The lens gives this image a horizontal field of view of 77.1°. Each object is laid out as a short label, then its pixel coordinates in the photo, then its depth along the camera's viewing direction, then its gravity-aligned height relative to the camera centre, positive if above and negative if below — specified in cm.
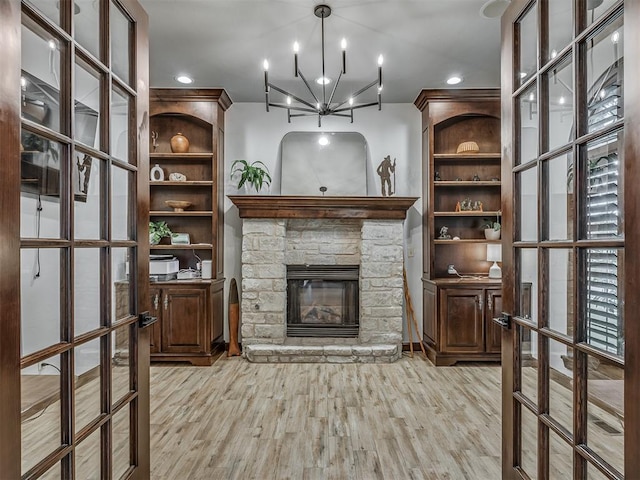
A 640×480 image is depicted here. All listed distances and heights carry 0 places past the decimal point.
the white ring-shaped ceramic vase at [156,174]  442 +74
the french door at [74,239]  100 +1
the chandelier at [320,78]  270 +113
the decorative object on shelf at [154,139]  457 +116
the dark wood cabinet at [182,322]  414 -84
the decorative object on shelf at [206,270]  433 -32
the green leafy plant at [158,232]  435 +10
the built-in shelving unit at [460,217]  414 +26
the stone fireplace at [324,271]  429 -34
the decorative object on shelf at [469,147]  439 +101
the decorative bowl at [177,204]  442 +40
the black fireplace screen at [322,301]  457 -70
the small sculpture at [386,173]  449 +76
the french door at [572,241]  102 +0
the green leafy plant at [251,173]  444 +76
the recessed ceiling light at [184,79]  399 +164
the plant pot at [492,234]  438 +6
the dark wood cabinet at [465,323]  413 -86
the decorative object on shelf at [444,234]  450 +7
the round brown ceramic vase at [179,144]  443 +107
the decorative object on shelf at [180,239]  443 +2
